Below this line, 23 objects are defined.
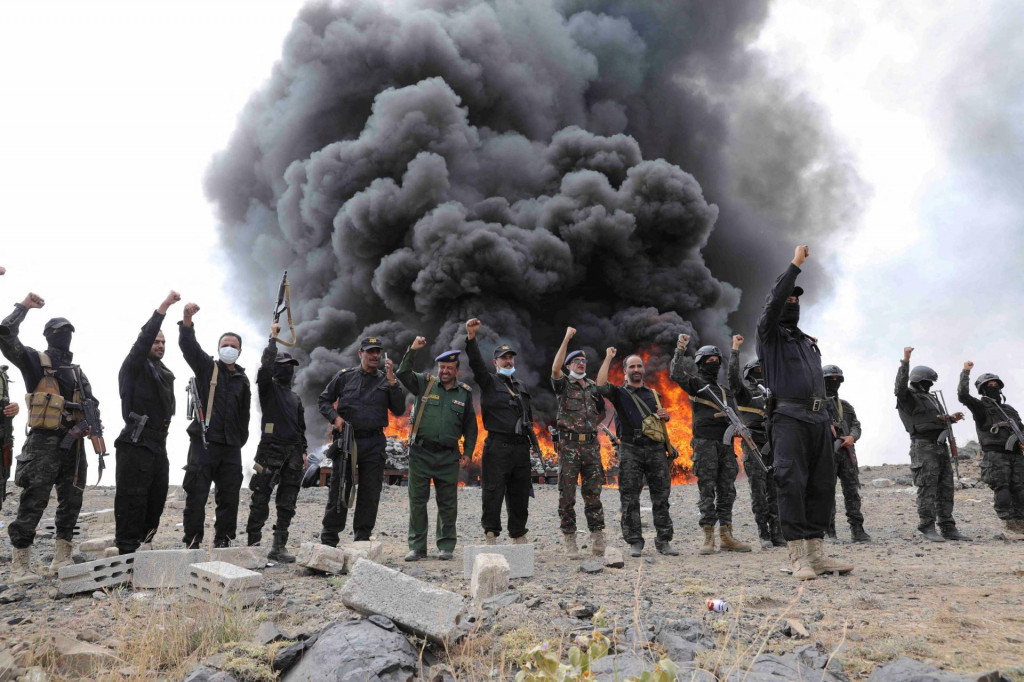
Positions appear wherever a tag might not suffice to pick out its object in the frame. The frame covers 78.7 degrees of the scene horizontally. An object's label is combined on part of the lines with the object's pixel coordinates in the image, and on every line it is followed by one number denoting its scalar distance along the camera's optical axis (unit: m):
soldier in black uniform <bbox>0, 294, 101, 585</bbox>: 5.15
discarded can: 3.53
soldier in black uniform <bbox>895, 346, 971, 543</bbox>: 7.38
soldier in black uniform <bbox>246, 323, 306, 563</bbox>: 6.26
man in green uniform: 6.27
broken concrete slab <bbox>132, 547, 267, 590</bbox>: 4.52
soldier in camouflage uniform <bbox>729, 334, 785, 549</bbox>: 6.96
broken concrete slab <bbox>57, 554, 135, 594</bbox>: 4.45
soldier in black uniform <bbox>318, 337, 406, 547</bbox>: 6.35
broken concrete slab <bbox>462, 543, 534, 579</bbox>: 4.87
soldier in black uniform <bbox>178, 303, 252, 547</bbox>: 5.56
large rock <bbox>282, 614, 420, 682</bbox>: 2.82
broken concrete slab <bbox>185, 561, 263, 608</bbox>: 3.77
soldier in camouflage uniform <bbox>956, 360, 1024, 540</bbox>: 7.54
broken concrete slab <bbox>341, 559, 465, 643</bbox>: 3.18
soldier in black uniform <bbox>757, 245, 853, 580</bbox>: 4.68
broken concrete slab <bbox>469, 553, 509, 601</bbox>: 4.06
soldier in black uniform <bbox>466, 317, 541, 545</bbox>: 6.32
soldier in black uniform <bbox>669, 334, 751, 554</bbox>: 6.44
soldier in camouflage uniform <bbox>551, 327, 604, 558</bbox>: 6.02
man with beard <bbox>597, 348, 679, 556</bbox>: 6.06
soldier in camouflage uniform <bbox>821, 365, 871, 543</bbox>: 7.21
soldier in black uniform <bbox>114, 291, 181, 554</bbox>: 5.17
